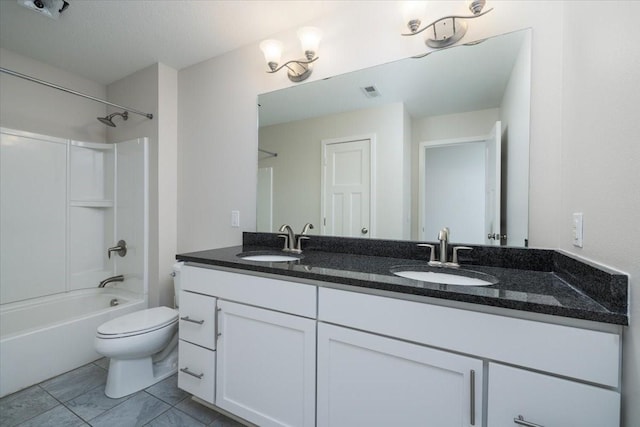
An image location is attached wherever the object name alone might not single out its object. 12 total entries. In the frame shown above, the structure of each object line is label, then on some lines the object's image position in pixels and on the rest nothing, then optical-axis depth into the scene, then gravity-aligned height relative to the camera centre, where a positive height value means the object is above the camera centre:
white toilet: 1.52 -0.78
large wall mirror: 1.26 +0.35
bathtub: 1.62 -0.82
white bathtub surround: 1.85 -0.25
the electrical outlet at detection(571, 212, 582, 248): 0.89 -0.06
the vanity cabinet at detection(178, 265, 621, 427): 0.69 -0.48
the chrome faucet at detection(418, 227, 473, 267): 1.22 -0.18
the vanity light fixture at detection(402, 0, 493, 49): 1.29 +0.89
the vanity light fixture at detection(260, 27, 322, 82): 1.58 +0.95
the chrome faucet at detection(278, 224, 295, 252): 1.72 -0.17
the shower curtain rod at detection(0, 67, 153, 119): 1.60 +0.80
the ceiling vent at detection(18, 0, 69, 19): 1.52 +1.17
